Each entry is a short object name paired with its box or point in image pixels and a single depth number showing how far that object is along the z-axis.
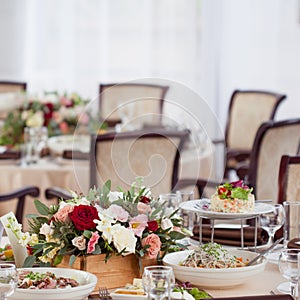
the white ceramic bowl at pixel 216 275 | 3.11
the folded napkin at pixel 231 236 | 3.72
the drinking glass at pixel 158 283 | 2.60
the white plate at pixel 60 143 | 6.93
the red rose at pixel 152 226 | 3.23
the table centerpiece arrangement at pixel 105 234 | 3.12
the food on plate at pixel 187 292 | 2.82
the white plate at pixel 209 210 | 3.48
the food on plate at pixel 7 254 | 3.56
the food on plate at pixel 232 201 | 3.54
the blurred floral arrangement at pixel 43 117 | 7.21
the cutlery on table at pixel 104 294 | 2.99
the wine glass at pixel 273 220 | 3.72
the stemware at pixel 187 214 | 3.91
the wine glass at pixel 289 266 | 2.98
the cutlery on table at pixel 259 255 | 3.28
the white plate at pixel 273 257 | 3.61
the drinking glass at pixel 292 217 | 3.68
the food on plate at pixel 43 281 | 2.88
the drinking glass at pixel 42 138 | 6.81
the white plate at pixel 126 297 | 2.82
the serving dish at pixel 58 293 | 2.81
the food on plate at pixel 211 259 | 3.18
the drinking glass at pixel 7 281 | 2.72
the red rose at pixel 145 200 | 3.34
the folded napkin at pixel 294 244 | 3.56
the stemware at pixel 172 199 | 3.87
